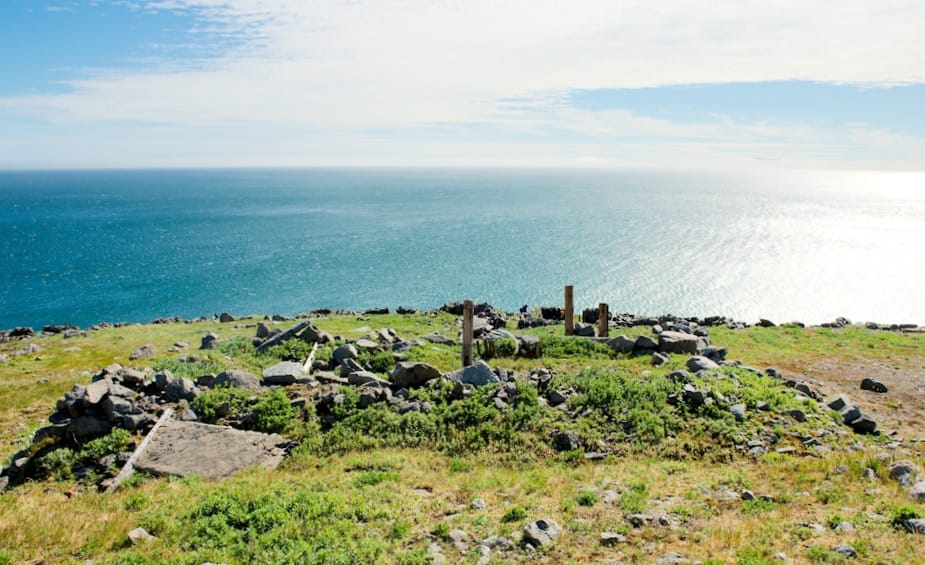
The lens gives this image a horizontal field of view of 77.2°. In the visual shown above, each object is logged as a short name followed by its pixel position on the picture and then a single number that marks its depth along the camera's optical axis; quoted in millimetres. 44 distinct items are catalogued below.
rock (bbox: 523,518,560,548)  11781
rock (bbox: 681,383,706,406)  19094
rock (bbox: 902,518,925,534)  11291
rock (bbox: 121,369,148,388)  21047
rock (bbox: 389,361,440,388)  21578
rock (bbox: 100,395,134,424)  18422
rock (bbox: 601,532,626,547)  11844
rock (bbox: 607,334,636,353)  27500
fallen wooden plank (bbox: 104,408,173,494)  15628
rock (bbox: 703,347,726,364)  26406
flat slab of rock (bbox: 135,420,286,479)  16531
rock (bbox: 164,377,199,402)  20359
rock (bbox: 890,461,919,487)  13828
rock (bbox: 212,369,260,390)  21594
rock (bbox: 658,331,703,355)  27062
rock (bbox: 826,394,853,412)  20047
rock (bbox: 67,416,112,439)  18000
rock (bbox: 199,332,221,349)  34362
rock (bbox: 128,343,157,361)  35000
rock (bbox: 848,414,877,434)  18562
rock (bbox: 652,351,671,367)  24859
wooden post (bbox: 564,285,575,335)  31766
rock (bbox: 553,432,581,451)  17297
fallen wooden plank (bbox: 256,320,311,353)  29578
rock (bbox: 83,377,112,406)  18469
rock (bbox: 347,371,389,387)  21645
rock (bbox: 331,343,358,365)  25188
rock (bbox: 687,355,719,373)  22672
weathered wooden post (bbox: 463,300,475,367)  23953
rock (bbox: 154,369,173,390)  20922
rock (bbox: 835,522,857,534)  11617
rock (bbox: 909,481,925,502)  12883
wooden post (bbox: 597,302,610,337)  31250
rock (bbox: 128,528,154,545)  12031
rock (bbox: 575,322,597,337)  31719
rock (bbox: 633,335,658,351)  27438
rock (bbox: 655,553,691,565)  10764
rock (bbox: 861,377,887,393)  23344
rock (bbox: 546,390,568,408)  19703
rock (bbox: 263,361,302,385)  22312
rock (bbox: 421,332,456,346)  31109
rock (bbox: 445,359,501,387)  20906
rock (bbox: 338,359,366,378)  23344
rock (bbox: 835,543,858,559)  10633
